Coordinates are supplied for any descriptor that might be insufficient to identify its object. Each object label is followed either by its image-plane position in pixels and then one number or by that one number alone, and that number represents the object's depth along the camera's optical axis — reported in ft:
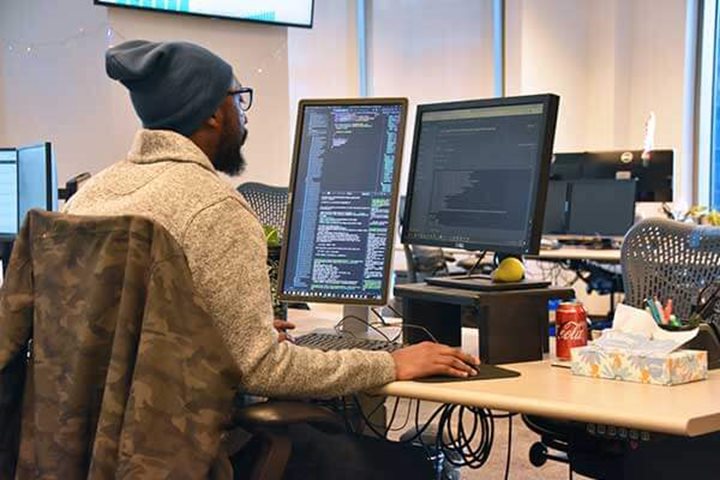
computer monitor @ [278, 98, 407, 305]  6.43
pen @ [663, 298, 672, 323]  5.45
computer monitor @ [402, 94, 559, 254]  5.96
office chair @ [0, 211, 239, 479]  4.38
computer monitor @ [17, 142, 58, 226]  10.28
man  4.78
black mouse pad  5.19
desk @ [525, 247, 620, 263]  15.58
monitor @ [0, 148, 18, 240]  11.28
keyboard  5.99
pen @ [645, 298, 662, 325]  5.42
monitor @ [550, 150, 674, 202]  17.19
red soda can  5.82
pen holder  5.33
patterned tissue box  4.95
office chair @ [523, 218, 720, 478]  6.42
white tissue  5.13
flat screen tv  15.01
